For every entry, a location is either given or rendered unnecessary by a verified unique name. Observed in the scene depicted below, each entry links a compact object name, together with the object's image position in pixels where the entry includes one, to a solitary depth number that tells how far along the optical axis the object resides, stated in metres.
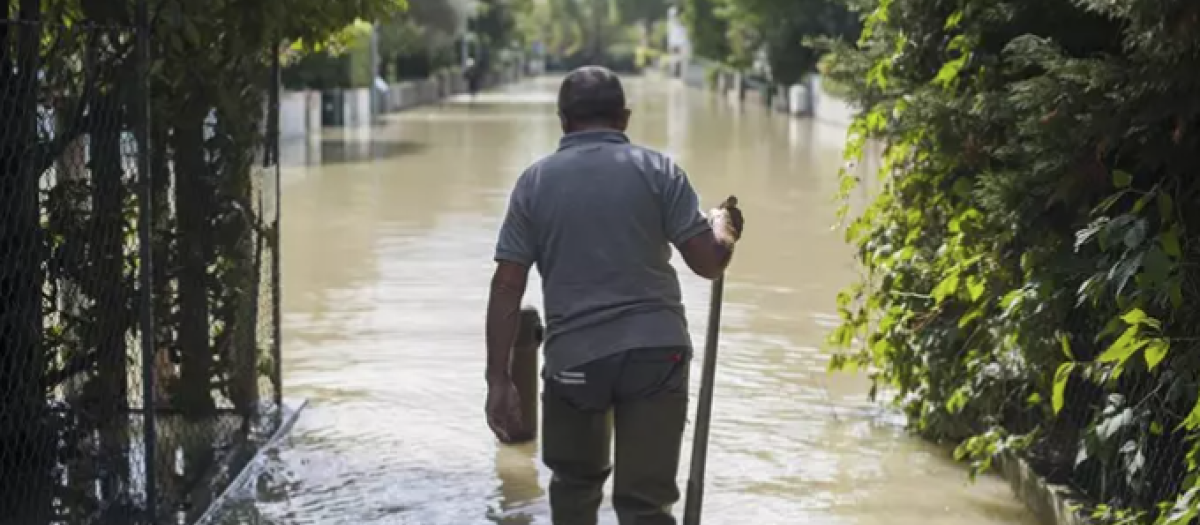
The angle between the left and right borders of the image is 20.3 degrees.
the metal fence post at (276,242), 14.99
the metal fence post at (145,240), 10.95
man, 8.92
